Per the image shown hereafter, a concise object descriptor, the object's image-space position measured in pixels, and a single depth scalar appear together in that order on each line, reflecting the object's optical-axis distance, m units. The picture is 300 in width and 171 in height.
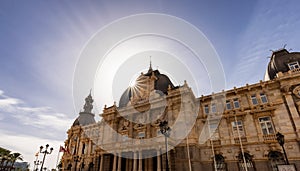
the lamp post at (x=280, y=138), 14.15
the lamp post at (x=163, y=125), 15.10
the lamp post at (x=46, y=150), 28.31
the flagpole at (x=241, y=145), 19.61
